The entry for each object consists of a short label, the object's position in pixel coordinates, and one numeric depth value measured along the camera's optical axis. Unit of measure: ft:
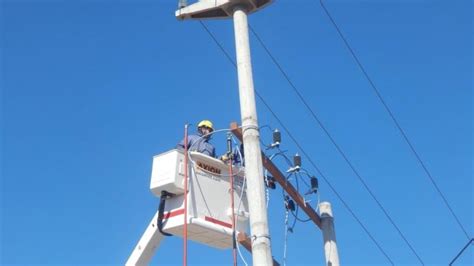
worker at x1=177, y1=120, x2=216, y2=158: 30.24
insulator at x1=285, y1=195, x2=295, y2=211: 33.99
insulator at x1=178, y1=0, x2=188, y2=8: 28.68
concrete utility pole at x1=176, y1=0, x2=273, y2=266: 22.93
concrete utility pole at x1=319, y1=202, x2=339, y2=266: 33.73
